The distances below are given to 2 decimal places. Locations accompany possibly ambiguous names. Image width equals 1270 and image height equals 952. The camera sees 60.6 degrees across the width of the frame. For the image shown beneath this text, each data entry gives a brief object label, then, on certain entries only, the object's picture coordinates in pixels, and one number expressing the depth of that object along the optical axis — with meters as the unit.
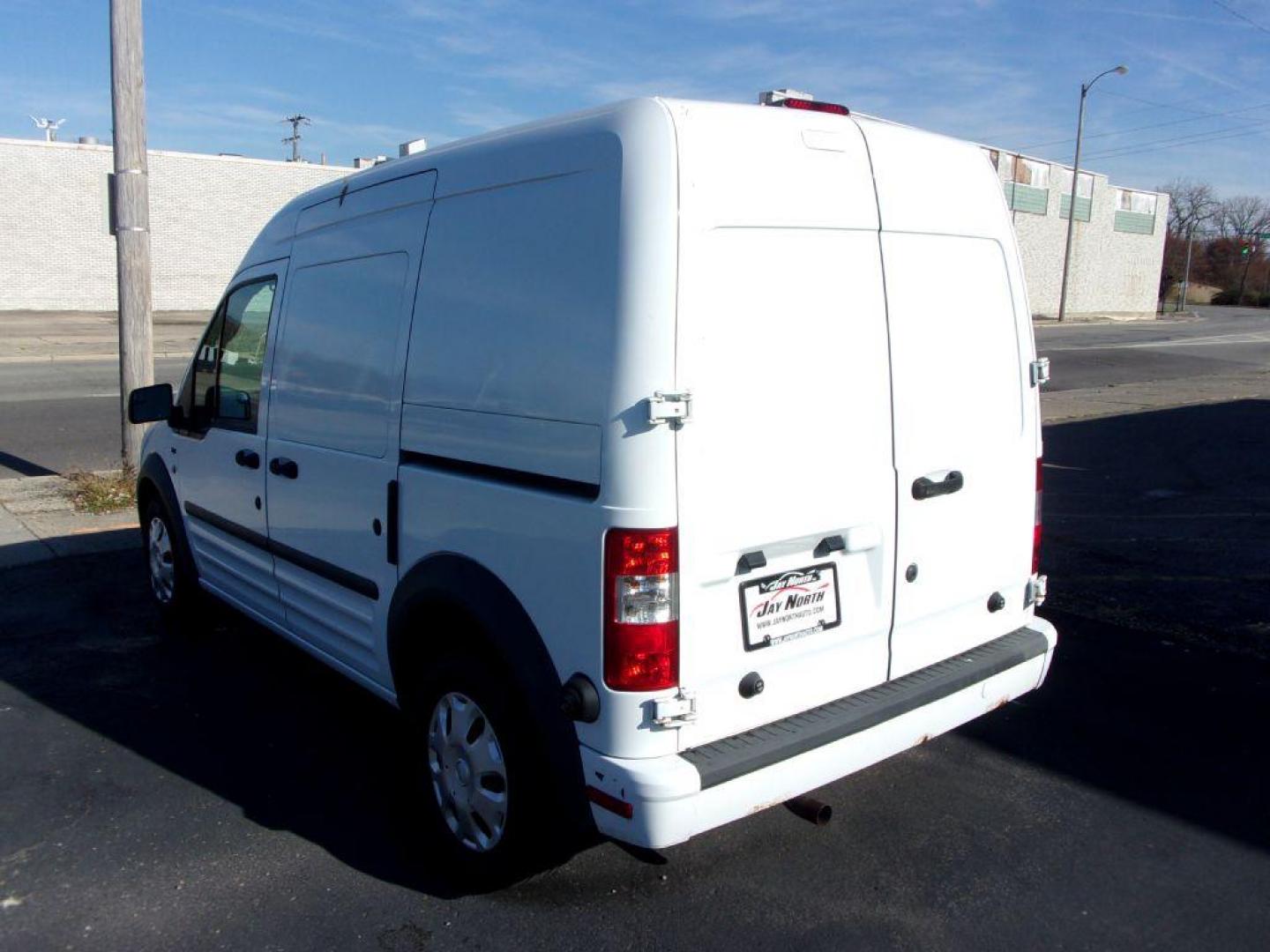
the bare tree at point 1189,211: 93.88
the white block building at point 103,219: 34.19
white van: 2.80
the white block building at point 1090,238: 52.34
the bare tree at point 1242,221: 98.38
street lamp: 44.72
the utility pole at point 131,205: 8.87
